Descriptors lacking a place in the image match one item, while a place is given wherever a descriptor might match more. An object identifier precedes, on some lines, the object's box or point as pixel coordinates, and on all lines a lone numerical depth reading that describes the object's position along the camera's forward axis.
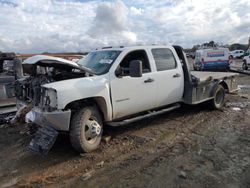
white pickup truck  3.18
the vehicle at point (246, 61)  15.87
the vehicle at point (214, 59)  15.33
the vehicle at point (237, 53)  34.78
